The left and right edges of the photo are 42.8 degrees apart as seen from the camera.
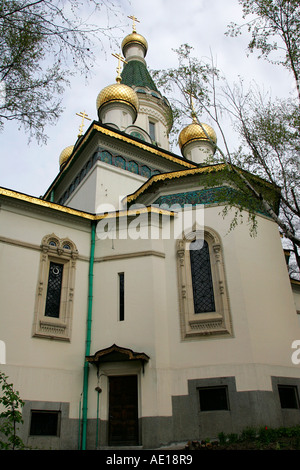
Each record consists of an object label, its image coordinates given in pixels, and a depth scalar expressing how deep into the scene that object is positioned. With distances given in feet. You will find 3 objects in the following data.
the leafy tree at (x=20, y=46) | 16.39
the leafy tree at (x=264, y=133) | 25.52
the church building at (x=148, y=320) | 26.16
